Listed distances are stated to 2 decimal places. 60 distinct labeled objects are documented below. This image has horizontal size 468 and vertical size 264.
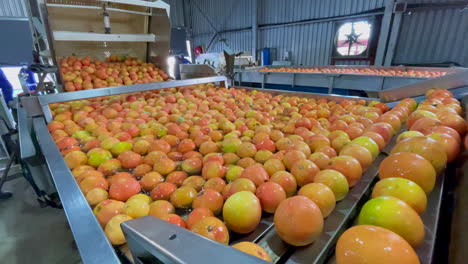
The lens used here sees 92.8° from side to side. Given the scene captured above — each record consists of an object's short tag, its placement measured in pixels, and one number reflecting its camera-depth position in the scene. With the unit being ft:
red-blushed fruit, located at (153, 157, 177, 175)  4.24
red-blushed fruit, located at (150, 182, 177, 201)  3.59
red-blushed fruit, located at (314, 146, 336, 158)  4.08
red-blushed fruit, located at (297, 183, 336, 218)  2.75
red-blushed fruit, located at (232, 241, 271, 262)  2.21
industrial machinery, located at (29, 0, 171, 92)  10.10
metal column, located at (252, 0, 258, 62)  38.35
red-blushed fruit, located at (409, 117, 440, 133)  4.19
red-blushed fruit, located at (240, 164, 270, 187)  3.50
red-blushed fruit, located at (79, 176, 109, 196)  3.59
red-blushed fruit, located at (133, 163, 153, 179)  4.29
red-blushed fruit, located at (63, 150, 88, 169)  4.31
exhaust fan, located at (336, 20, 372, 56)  28.84
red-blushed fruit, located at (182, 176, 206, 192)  3.76
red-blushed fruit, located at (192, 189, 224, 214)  3.12
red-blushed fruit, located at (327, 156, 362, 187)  3.30
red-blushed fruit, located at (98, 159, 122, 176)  4.30
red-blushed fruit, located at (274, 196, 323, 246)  2.37
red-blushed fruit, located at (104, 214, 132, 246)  2.67
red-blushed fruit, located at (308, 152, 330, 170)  3.72
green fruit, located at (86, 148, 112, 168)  4.52
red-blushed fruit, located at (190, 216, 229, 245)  2.52
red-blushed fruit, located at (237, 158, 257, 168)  4.24
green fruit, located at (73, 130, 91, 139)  5.59
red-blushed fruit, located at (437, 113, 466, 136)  4.13
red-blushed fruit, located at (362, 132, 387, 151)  4.27
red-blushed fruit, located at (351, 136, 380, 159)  3.96
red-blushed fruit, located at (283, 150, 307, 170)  3.94
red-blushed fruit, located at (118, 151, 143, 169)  4.58
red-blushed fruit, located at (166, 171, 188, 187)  4.00
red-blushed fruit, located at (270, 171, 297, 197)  3.35
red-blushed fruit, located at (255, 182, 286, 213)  3.04
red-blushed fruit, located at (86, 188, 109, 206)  3.38
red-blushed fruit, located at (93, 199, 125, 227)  2.96
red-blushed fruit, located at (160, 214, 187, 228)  2.84
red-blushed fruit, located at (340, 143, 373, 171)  3.61
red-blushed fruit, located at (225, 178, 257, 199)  3.23
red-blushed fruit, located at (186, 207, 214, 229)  2.83
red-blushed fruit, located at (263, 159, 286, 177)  3.84
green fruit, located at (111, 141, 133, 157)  5.00
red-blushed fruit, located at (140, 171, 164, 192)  3.90
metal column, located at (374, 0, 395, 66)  25.43
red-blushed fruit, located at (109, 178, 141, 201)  3.49
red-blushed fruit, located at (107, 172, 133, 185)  3.70
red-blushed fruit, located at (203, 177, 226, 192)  3.56
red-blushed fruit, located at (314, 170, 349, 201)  3.05
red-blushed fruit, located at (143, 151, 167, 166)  4.59
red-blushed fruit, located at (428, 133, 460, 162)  3.44
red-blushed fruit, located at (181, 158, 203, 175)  4.36
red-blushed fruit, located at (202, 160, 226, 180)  3.94
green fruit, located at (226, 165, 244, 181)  3.90
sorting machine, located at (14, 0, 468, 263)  1.71
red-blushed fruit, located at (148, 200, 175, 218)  3.10
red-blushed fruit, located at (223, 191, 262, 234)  2.74
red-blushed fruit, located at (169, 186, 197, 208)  3.40
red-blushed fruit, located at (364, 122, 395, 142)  4.56
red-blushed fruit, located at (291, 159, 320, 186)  3.49
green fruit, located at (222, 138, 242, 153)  4.92
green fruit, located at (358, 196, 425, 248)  2.18
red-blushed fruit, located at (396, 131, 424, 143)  4.02
